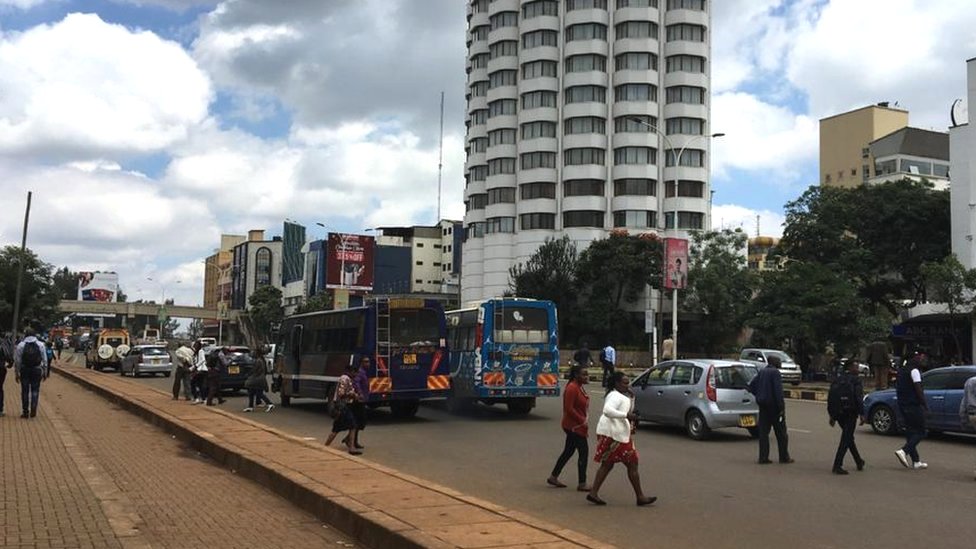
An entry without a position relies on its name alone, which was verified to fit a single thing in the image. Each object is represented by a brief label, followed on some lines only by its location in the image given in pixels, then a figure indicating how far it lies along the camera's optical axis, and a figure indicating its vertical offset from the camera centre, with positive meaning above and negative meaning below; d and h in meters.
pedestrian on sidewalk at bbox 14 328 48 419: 16.44 -0.70
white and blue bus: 20.05 -0.23
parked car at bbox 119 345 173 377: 41.97 -1.33
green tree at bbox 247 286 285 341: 131.59 +4.17
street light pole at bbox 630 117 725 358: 40.61 +1.15
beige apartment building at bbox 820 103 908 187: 105.50 +26.22
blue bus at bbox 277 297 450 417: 19.06 -0.23
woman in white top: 9.16 -1.04
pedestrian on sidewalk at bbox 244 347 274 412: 22.03 -1.14
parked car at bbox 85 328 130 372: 46.34 -0.87
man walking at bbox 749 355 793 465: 12.84 -0.91
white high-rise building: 78.69 +20.23
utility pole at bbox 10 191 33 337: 40.16 +3.68
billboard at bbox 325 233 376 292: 106.62 +9.52
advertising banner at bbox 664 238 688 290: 42.16 +3.89
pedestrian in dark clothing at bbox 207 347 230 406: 21.95 -1.05
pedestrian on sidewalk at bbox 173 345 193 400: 22.81 -0.92
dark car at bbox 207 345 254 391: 27.75 -1.24
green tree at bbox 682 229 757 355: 60.31 +4.66
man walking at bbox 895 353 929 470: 12.37 -0.93
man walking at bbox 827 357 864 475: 11.93 -0.83
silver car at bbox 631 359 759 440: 15.71 -0.98
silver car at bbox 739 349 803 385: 38.66 -0.76
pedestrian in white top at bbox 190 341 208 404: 22.84 -0.93
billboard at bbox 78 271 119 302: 126.50 +6.74
